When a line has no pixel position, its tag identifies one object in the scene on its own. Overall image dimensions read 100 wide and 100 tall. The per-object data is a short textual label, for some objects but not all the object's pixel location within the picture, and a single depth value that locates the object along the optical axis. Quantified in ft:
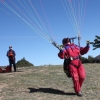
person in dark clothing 52.80
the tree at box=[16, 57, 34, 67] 136.06
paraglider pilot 29.48
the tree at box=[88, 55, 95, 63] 124.38
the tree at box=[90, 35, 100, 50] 113.39
